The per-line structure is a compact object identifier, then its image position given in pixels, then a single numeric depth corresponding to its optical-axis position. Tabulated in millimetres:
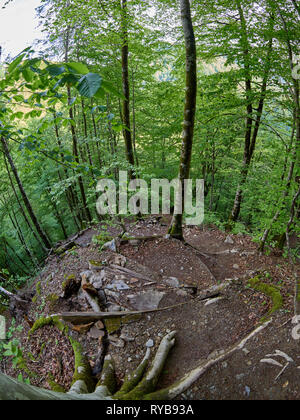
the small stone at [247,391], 2605
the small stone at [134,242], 6945
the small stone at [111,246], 6617
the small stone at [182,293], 4977
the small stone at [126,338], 4102
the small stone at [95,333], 4273
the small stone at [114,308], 4684
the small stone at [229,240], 8327
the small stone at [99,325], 4367
